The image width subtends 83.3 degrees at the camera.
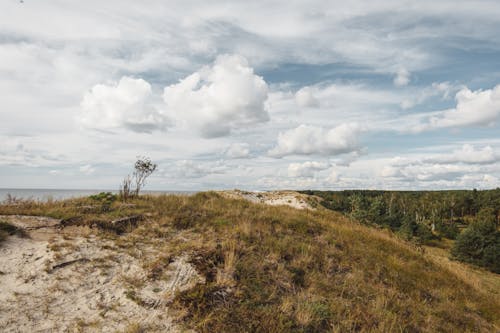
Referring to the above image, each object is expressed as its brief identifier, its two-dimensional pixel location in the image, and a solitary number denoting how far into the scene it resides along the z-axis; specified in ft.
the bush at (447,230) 254.88
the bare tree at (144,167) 48.66
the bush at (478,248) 158.92
